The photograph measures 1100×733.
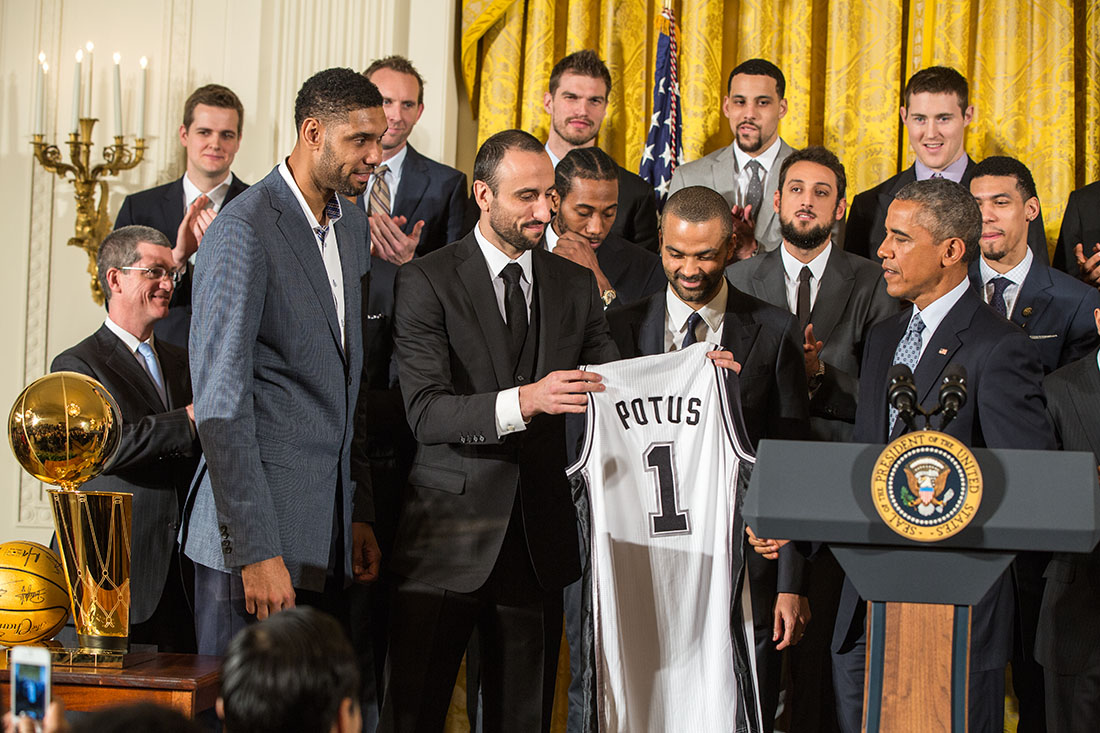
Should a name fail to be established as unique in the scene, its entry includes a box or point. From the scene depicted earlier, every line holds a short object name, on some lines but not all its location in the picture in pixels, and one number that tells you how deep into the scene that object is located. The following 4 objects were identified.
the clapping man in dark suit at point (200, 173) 5.07
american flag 5.59
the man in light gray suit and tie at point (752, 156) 5.24
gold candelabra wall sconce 5.50
